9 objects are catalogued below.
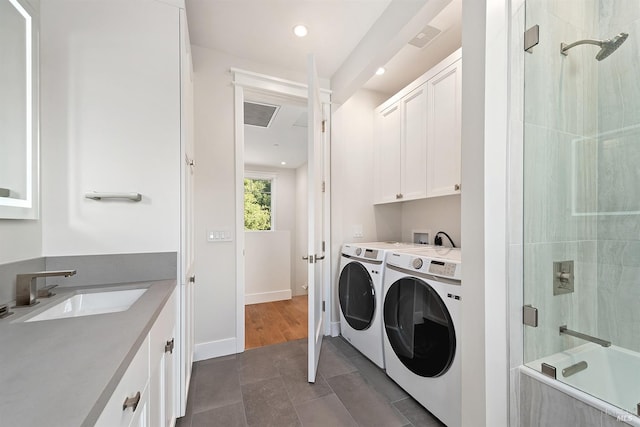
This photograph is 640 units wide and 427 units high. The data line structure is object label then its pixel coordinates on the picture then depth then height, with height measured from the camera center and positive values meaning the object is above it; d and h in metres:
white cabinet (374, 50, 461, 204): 1.80 +0.63
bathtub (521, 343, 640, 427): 1.00 -0.70
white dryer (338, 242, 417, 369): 1.91 -0.70
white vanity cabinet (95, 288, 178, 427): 0.57 -0.53
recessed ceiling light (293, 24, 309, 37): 1.90 +1.41
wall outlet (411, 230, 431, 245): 2.39 -0.23
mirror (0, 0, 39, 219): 0.98 +0.43
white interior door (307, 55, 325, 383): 1.76 -0.05
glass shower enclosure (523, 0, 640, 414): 1.15 +0.10
